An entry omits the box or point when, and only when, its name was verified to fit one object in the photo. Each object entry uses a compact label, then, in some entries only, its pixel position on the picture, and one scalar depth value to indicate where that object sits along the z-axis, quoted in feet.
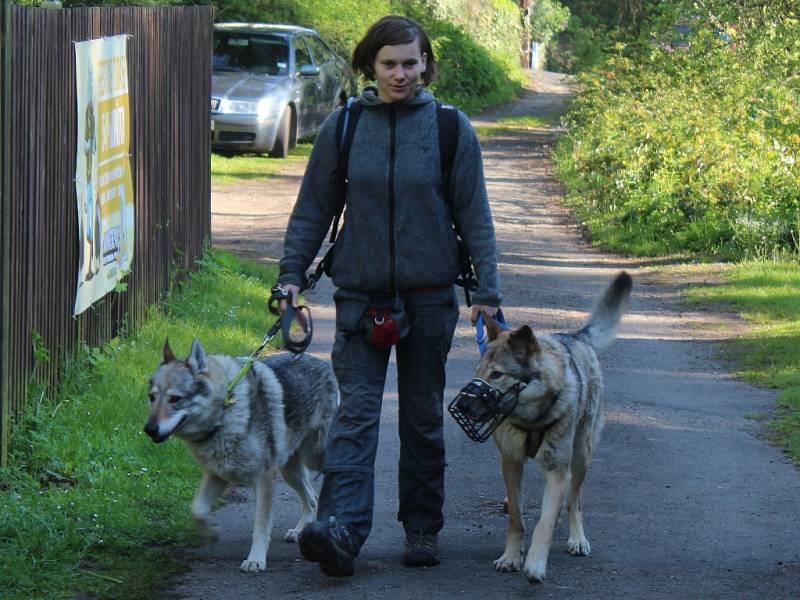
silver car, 124.16
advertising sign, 47.03
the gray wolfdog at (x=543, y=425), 31.91
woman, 31.37
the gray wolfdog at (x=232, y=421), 32.40
